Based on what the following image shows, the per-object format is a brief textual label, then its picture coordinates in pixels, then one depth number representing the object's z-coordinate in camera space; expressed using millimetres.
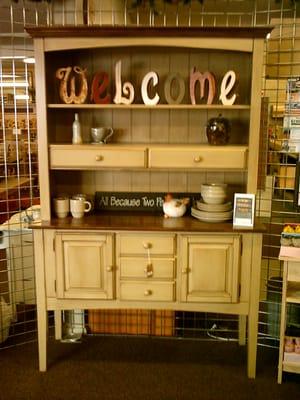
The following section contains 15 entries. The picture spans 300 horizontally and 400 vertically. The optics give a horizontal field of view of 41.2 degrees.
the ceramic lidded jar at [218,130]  2482
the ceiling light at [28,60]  2589
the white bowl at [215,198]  2502
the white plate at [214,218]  2459
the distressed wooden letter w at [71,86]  2457
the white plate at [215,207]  2479
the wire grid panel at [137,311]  2625
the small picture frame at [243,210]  2371
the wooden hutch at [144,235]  2293
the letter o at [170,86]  2514
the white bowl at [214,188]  2492
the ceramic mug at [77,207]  2527
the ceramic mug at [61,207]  2541
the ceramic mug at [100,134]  2557
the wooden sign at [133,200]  2766
